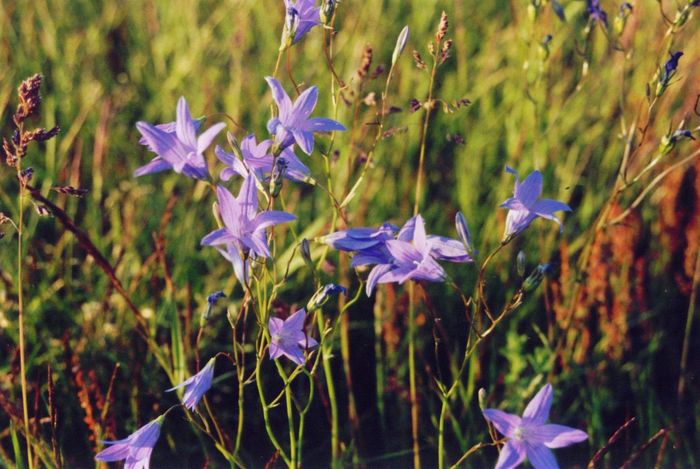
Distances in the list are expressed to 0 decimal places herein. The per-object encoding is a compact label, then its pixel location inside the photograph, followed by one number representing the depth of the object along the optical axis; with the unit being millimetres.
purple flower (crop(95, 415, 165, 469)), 858
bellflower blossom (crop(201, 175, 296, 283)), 828
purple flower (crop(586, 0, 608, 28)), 982
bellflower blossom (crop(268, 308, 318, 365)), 857
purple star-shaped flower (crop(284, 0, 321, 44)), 870
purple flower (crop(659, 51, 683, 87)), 900
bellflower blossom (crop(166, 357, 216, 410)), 851
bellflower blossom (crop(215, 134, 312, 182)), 852
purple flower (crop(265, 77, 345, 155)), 845
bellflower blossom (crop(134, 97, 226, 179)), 840
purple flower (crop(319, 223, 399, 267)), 845
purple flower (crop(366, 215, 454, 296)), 843
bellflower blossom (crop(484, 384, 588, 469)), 827
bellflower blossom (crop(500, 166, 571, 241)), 856
